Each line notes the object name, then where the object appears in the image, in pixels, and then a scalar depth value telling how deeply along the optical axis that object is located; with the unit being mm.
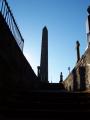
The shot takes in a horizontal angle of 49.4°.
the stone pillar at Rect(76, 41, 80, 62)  10289
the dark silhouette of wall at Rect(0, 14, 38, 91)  3055
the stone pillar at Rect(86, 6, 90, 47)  4999
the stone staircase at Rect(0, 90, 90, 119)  2530
